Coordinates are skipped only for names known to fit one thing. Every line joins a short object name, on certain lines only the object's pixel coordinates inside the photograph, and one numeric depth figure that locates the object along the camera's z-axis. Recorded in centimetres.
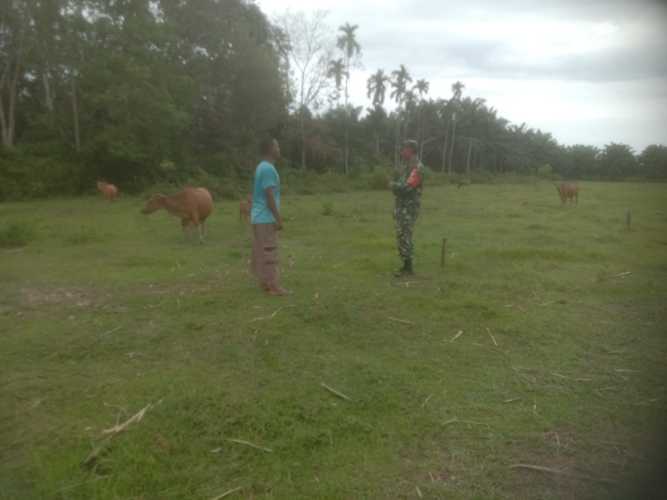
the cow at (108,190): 1820
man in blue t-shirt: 557
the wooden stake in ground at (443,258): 751
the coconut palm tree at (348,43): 3559
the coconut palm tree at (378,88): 4291
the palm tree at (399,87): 4256
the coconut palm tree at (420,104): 4481
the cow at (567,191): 1708
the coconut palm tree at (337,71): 3375
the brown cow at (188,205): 973
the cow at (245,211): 1266
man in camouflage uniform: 650
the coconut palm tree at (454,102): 4534
